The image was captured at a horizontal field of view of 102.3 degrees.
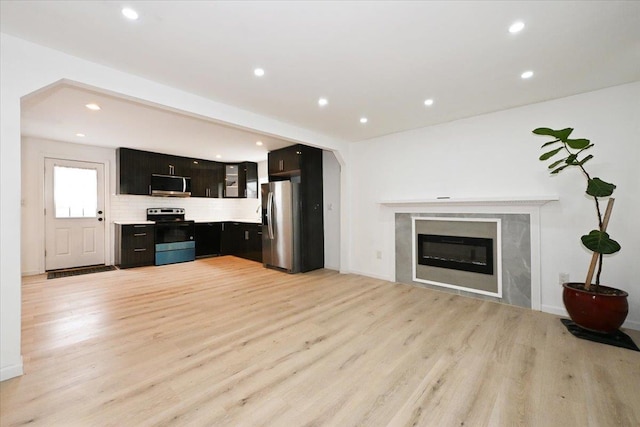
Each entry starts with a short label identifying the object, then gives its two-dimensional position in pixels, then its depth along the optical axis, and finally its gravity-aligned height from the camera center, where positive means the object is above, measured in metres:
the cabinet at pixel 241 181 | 6.89 +0.89
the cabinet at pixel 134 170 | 5.36 +0.95
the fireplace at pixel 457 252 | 3.51 -0.58
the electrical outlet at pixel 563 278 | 2.98 -0.77
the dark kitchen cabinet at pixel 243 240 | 5.96 -0.64
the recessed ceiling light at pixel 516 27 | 1.77 +1.30
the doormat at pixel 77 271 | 4.62 -1.06
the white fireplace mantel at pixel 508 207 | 3.11 +0.08
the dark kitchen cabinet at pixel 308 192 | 4.91 +0.42
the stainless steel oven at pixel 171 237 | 5.62 -0.50
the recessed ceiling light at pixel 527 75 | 2.42 +1.31
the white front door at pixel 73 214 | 4.95 +0.03
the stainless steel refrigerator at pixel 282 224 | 4.88 -0.19
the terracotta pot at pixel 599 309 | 2.32 -0.90
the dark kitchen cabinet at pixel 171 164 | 5.78 +1.18
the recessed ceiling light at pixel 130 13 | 1.64 +1.31
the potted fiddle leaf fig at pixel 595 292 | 2.33 -0.77
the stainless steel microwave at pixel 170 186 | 5.77 +0.68
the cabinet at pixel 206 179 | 6.42 +0.92
